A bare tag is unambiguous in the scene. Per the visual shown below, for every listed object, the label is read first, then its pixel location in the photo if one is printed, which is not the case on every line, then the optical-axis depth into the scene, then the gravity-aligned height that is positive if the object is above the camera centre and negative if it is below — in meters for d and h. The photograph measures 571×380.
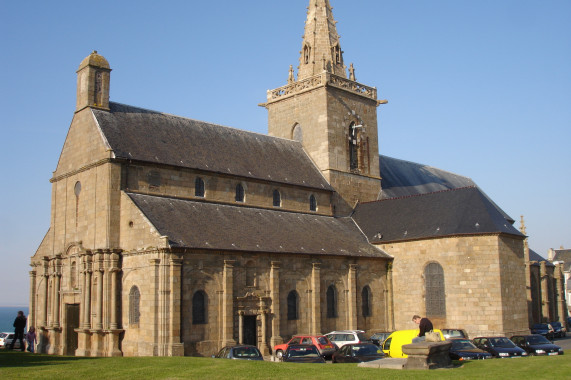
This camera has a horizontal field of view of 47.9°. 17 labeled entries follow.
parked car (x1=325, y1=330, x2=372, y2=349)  29.94 -2.55
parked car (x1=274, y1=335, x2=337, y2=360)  27.17 -2.54
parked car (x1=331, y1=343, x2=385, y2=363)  24.38 -2.69
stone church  31.52 +2.23
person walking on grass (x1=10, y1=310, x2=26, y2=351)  33.94 -1.97
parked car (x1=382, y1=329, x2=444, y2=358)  23.19 -2.10
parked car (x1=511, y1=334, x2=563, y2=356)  28.53 -2.91
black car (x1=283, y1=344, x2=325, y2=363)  25.64 -2.82
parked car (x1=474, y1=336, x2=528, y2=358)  27.31 -2.83
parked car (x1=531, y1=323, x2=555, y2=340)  43.78 -3.35
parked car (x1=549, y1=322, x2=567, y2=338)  46.59 -3.65
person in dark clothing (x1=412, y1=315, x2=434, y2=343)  20.70 -1.47
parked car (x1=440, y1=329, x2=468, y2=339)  32.36 -2.58
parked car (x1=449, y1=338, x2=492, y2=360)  25.55 -2.75
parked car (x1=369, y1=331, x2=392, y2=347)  32.47 -2.79
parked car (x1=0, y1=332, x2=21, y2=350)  43.08 -3.48
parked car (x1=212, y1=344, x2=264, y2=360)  25.56 -2.71
